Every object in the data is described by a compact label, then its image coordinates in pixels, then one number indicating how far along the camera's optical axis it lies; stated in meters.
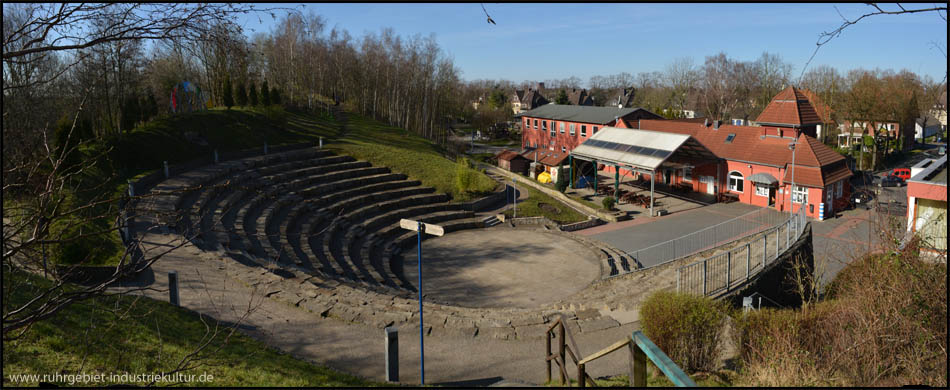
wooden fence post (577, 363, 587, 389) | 5.89
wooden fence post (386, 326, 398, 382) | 8.05
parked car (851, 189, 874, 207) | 30.95
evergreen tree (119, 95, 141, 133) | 24.75
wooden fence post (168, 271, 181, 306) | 10.27
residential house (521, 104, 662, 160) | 43.62
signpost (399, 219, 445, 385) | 8.26
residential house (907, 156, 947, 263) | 14.88
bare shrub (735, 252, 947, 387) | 6.74
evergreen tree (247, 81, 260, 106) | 38.33
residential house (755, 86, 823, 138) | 31.70
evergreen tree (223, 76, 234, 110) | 33.44
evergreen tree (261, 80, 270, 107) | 39.53
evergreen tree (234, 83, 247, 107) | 36.78
